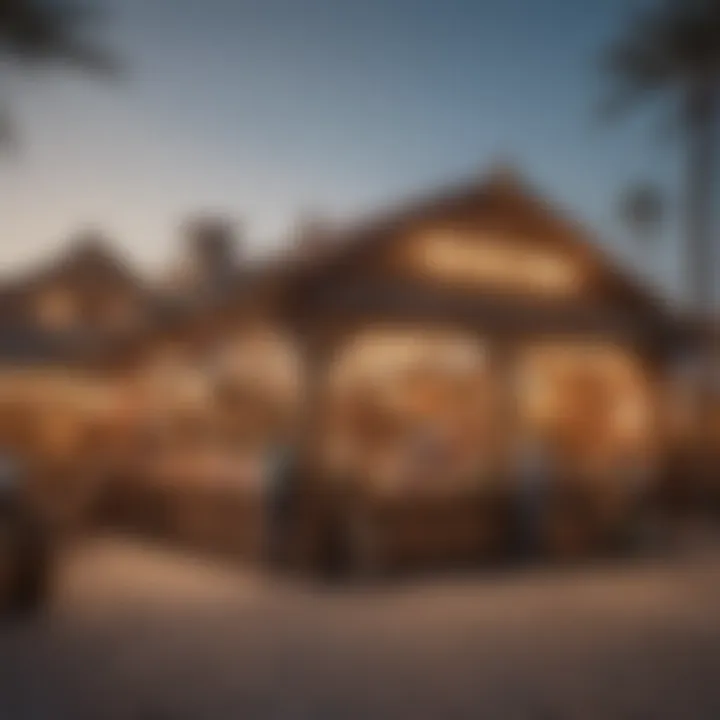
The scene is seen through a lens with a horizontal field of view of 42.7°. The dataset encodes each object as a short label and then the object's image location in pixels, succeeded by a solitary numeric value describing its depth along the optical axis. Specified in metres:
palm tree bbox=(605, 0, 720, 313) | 18.77
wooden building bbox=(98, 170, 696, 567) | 10.88
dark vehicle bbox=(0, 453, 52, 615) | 8.44
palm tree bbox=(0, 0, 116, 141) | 11.17
